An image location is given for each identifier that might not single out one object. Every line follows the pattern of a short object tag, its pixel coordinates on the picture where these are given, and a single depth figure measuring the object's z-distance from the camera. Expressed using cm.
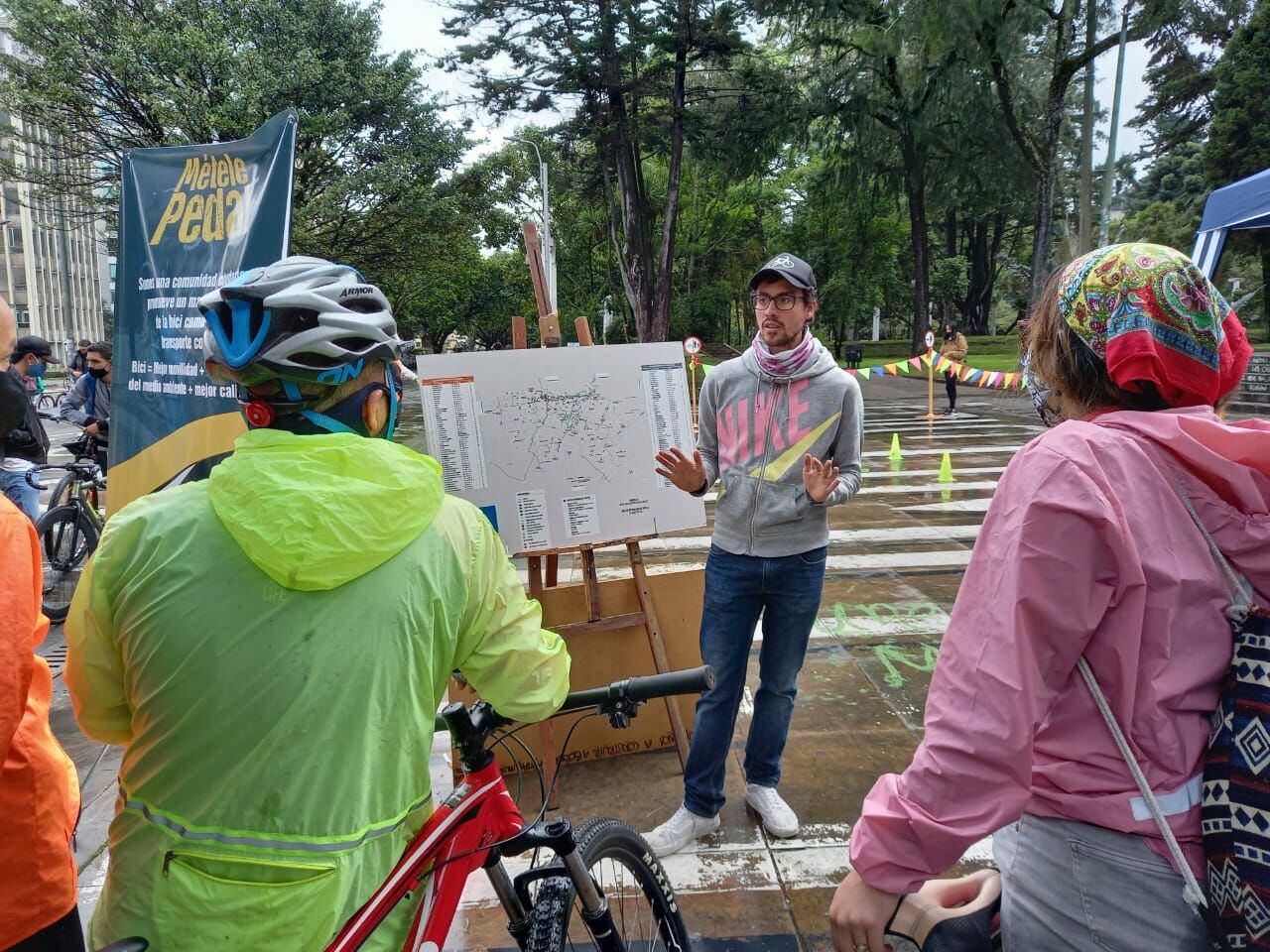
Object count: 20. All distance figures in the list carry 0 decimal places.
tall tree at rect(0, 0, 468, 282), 1483
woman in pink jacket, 111
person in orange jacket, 135
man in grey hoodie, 302
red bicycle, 143
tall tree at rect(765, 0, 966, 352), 2283
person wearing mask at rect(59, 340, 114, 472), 704
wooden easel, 354
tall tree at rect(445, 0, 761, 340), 2233
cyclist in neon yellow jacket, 120
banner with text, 286
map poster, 335
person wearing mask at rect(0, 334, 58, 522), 556
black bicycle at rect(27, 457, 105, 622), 612
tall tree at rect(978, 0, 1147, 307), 1923
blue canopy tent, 688
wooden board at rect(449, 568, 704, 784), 367
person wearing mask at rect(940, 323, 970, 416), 1655
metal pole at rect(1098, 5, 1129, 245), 1742
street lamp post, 2588
